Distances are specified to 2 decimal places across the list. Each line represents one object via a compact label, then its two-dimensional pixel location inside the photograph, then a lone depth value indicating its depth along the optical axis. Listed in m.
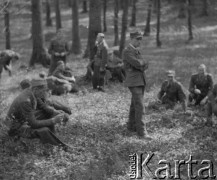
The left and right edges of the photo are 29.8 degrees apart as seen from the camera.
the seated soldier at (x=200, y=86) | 13.51
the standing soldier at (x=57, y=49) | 18.08
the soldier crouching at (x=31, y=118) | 9.37
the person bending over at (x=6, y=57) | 20.23
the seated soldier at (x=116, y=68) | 18.41
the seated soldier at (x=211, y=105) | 11.10
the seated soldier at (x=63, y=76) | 16.41
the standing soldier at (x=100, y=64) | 15.77
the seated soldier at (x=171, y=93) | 13.49
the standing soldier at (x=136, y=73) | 10.34
